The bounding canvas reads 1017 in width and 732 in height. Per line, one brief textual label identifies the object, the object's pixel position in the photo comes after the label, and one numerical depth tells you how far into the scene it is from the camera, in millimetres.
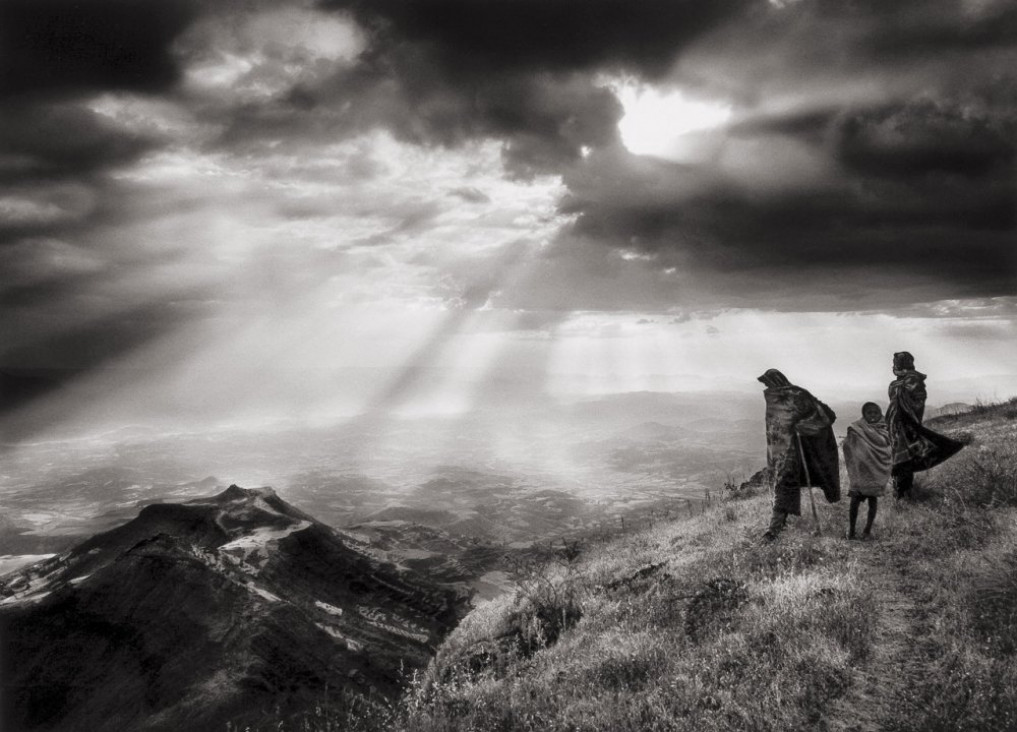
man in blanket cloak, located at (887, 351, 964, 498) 11602
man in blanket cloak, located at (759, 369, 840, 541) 12227
